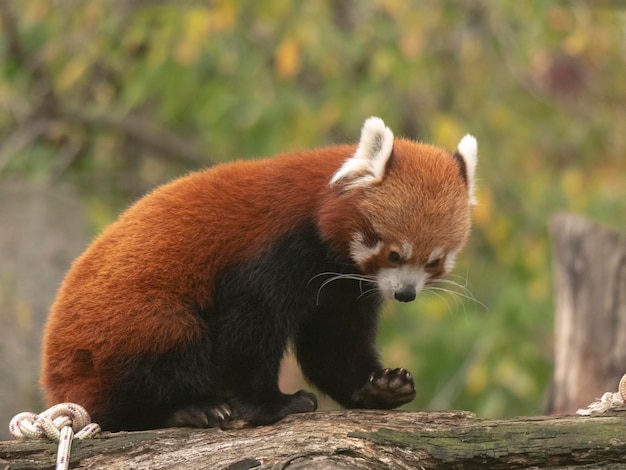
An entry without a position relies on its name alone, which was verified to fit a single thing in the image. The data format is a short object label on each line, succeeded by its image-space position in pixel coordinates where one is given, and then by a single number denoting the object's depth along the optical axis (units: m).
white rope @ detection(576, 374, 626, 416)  5.80
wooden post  9.48
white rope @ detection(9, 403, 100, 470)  5.39
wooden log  5.27
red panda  5.96
